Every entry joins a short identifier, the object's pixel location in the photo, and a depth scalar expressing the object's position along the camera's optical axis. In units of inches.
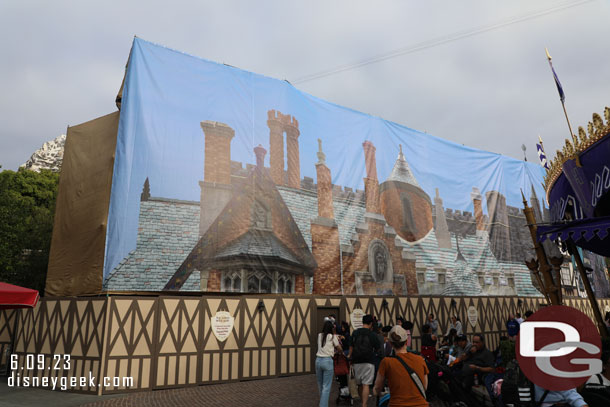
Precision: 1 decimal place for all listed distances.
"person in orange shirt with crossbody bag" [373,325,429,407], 161.3
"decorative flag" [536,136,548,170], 505.8
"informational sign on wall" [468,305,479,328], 837.2
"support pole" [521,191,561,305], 366.9
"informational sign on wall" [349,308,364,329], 649.6
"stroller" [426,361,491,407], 299.1
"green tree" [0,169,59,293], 847.7
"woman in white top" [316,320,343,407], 297.3
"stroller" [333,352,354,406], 346.6
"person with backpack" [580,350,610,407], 176.9
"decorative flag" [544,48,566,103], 418.4
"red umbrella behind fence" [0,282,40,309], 288.5
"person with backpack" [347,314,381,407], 295.3
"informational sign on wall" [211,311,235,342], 513.7
